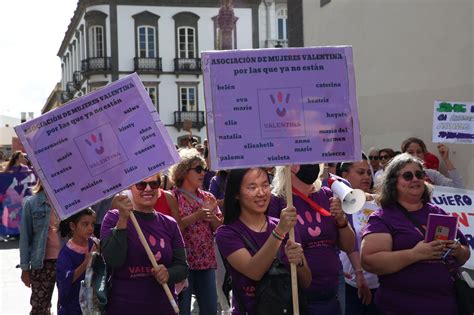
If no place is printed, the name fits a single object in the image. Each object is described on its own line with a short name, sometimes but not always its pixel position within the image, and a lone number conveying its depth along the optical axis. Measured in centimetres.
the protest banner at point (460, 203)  691
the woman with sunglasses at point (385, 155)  941
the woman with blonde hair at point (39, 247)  712
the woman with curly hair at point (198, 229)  675
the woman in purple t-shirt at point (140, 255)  459
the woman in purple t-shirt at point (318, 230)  492
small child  580
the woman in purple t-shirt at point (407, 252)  476
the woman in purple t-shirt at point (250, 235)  407
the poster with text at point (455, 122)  775
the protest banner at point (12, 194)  1664
